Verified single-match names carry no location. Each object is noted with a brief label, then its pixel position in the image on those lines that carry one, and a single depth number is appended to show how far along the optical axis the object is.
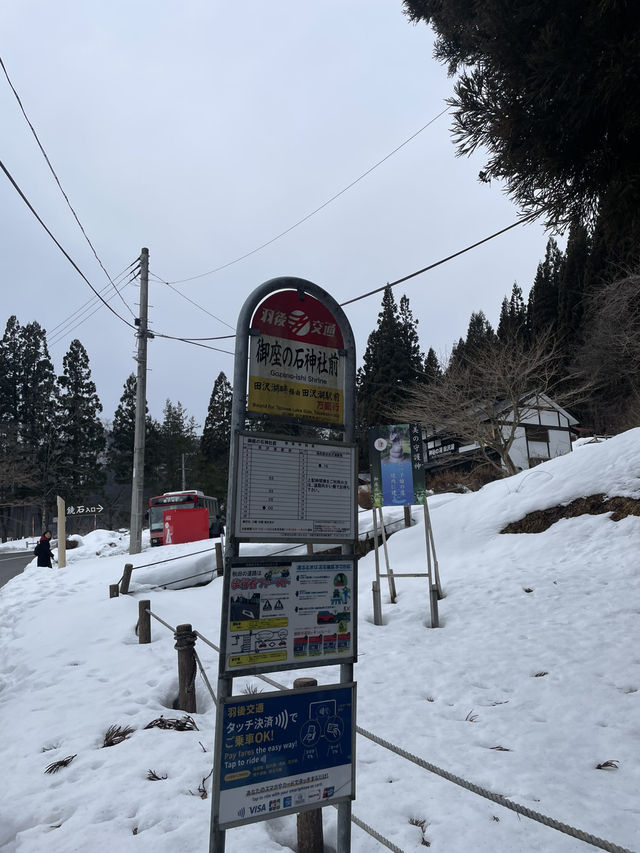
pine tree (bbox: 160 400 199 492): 56.12
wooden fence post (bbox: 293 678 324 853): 2.80
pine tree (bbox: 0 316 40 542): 35.72
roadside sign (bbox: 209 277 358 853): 2.22
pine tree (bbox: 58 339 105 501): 44.03
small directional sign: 33.97
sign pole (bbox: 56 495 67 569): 15.11
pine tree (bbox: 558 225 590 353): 42.44
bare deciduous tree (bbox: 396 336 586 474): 22.55
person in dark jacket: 15.94
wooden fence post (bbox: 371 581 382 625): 8.02
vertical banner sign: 8.56
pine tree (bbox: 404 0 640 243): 4.16
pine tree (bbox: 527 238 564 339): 45.31
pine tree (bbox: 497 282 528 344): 51.21
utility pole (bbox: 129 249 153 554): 15.64
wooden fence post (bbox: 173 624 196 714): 4.98
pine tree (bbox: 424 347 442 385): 26.82
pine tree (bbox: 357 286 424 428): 37.53
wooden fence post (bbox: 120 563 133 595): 10.35
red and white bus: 24.22
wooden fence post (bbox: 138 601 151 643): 7.04
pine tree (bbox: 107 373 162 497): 50.34
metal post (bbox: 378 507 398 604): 8.91
